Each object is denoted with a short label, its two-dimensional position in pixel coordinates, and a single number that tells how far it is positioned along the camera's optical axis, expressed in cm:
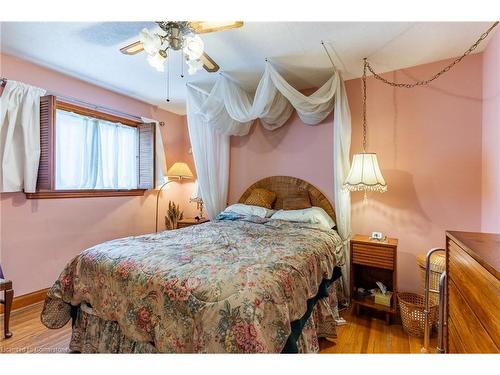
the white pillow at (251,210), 303
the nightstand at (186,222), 355
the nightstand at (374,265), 229
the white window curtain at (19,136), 243
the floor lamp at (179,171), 381
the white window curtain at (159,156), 379
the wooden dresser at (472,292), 82
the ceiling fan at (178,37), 163
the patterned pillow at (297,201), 310
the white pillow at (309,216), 271
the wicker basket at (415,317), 207
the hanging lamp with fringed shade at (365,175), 239
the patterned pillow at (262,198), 324
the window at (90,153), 264
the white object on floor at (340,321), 228
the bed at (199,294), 119
